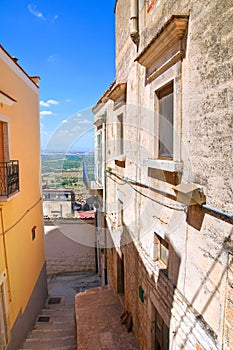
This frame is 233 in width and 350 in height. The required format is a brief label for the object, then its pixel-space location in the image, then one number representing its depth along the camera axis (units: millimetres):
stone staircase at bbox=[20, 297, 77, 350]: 7473
